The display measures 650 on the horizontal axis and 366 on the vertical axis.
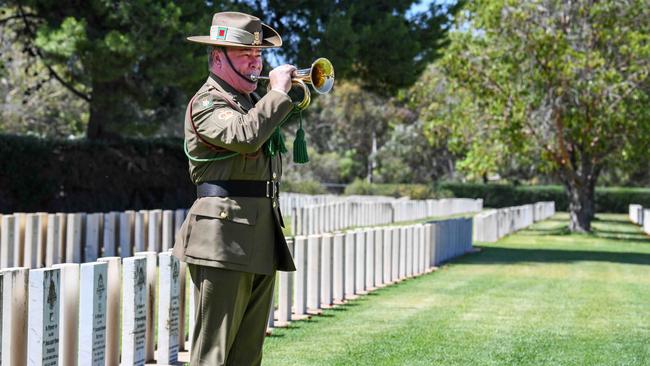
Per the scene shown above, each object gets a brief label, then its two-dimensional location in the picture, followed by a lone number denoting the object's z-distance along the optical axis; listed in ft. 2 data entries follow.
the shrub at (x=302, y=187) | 175.83
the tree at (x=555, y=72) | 100.01
